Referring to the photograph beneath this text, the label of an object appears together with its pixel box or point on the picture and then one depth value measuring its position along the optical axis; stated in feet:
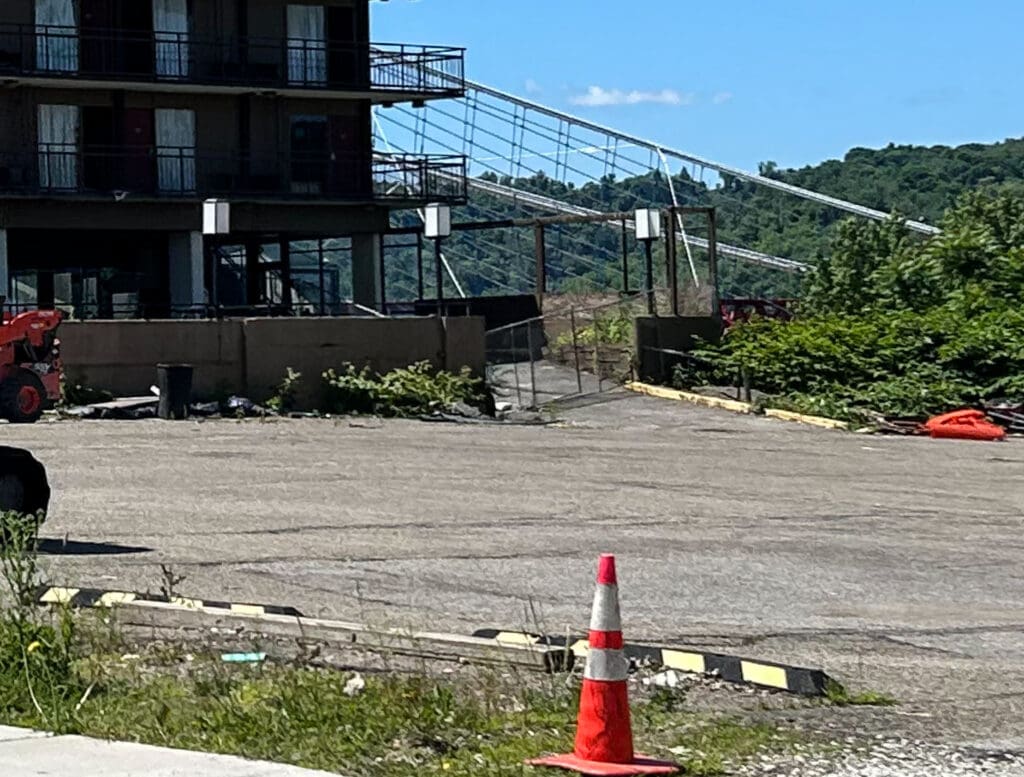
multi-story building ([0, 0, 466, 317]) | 179.73
